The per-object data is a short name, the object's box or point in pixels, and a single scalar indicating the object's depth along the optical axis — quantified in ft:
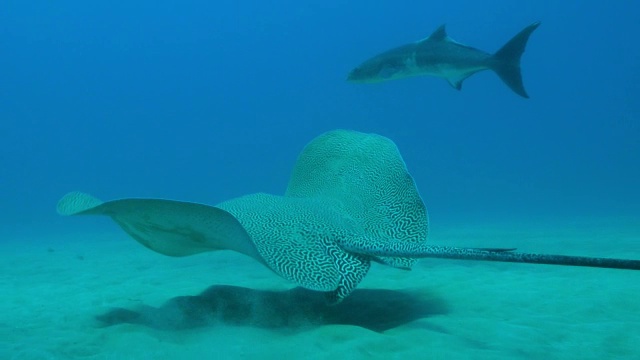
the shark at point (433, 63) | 22.31
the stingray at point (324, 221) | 9.93
